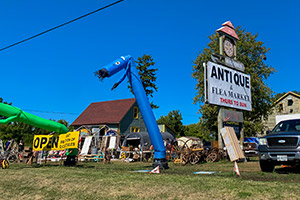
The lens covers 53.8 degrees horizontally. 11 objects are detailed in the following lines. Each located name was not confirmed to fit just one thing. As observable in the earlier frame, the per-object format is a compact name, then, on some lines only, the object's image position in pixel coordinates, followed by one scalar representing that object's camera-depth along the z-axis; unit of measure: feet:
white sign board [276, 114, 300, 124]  123.06
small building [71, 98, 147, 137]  123.03
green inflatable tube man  45.09
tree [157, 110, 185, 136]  187.21
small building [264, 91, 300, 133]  185.57
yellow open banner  49.85
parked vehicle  30.55
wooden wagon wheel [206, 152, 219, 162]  56.08
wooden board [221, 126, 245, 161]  44.18
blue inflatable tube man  42.93
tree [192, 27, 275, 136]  112.88
